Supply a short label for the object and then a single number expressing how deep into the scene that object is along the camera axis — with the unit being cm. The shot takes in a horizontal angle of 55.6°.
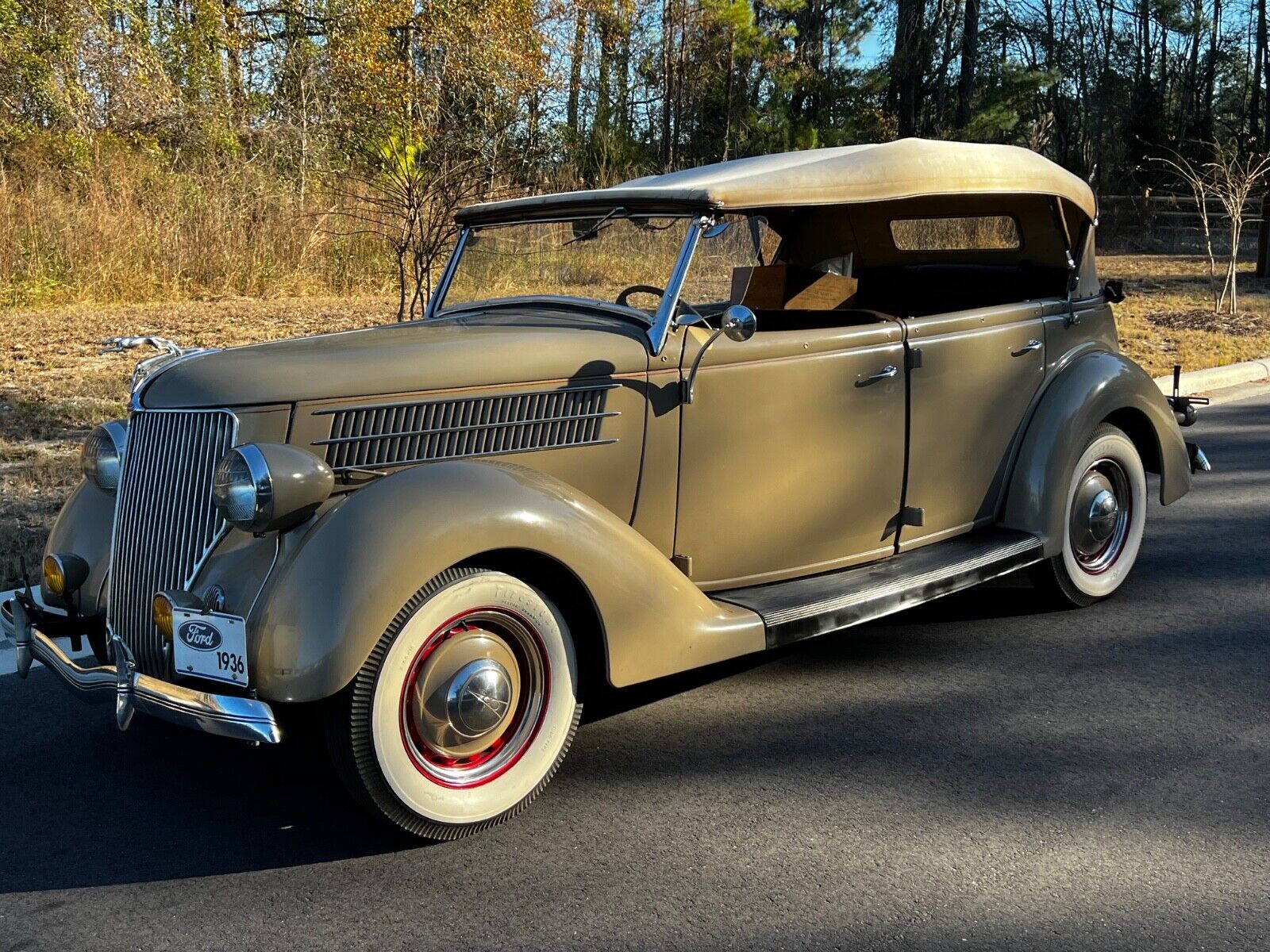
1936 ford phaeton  292
